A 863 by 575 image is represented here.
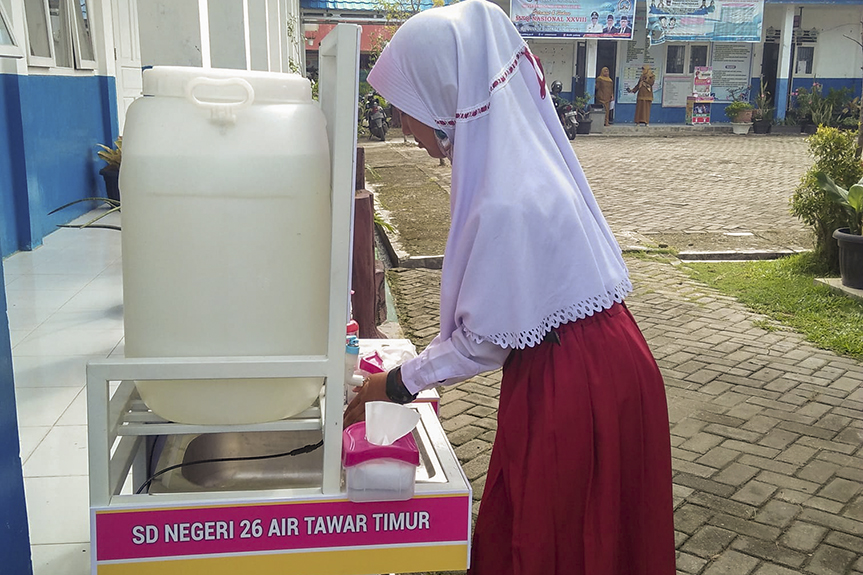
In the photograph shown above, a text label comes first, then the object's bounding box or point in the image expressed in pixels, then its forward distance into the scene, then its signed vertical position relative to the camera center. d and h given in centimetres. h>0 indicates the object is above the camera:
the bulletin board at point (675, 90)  2292 +29
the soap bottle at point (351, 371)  176 -57
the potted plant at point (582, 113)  2138 -33
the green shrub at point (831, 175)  622 -57
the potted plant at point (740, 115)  2142 -35
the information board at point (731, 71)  2281 +80
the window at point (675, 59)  2273 +112
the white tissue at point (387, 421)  139 -54
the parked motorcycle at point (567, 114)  1988 -34
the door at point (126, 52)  912 +50
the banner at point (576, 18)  2119 +205
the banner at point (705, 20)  2138 +205
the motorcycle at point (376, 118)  1870 -44
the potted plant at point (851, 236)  566 -90
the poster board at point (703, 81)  2244 +53
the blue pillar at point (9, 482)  158 -75
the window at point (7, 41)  580 +39
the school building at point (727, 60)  2239 +111
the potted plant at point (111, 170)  725 -66
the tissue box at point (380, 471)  135 -59
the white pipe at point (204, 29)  654 +54
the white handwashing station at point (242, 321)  131 -36
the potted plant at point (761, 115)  2155 -36
